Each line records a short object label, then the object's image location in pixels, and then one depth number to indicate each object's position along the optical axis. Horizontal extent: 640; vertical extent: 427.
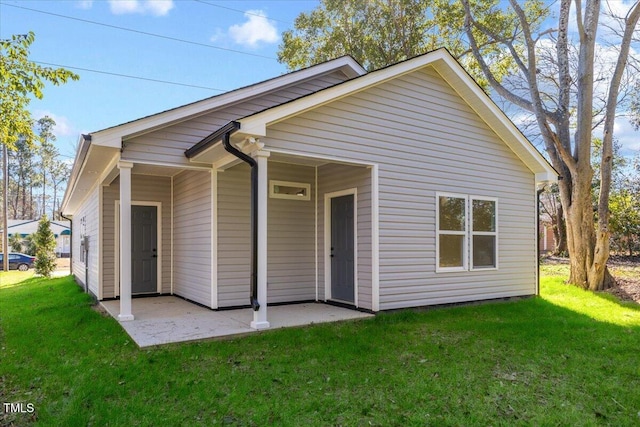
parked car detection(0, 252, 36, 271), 22.06
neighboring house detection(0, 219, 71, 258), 30.92
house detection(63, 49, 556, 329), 6.34
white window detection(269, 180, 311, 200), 7.85
